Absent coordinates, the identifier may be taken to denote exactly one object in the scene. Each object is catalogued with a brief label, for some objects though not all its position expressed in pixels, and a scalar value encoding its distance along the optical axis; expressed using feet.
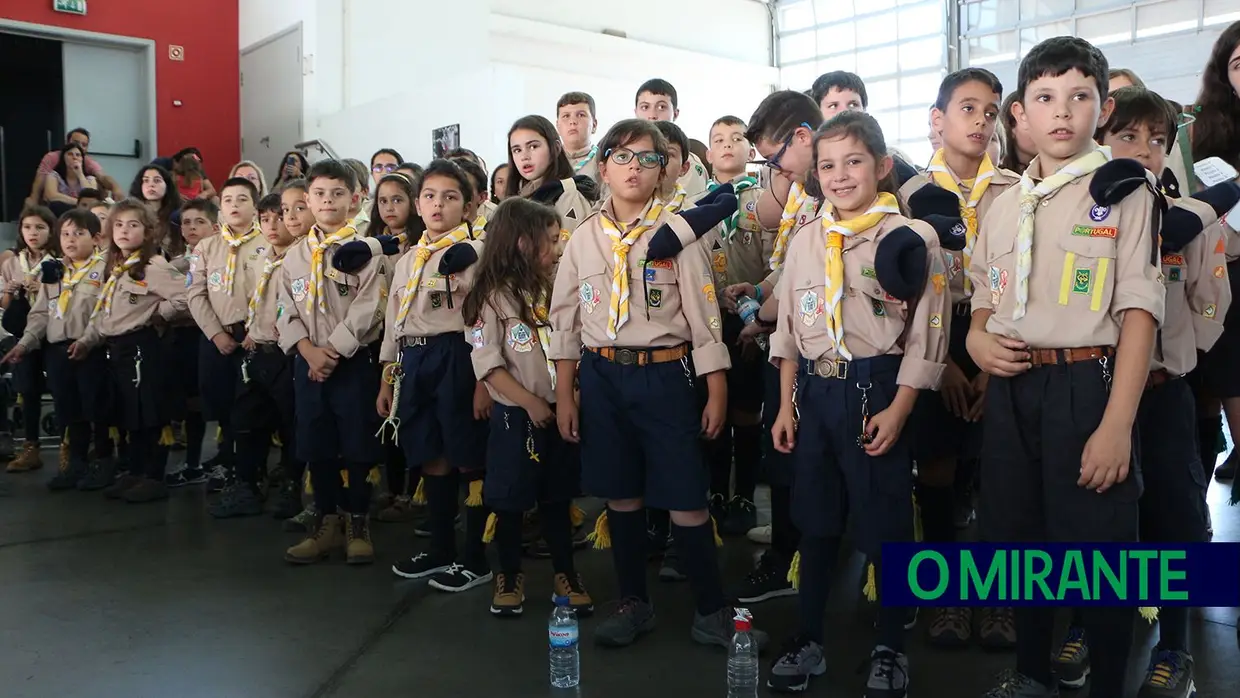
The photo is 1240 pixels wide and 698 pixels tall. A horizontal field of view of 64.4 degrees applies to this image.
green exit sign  32.12
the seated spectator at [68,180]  26.30
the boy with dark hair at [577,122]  13.80
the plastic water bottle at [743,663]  7.68
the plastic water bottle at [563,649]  7.89
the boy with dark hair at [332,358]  11.71
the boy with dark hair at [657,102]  14.48
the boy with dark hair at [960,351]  8.53
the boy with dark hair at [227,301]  14.35
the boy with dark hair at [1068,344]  6.57
